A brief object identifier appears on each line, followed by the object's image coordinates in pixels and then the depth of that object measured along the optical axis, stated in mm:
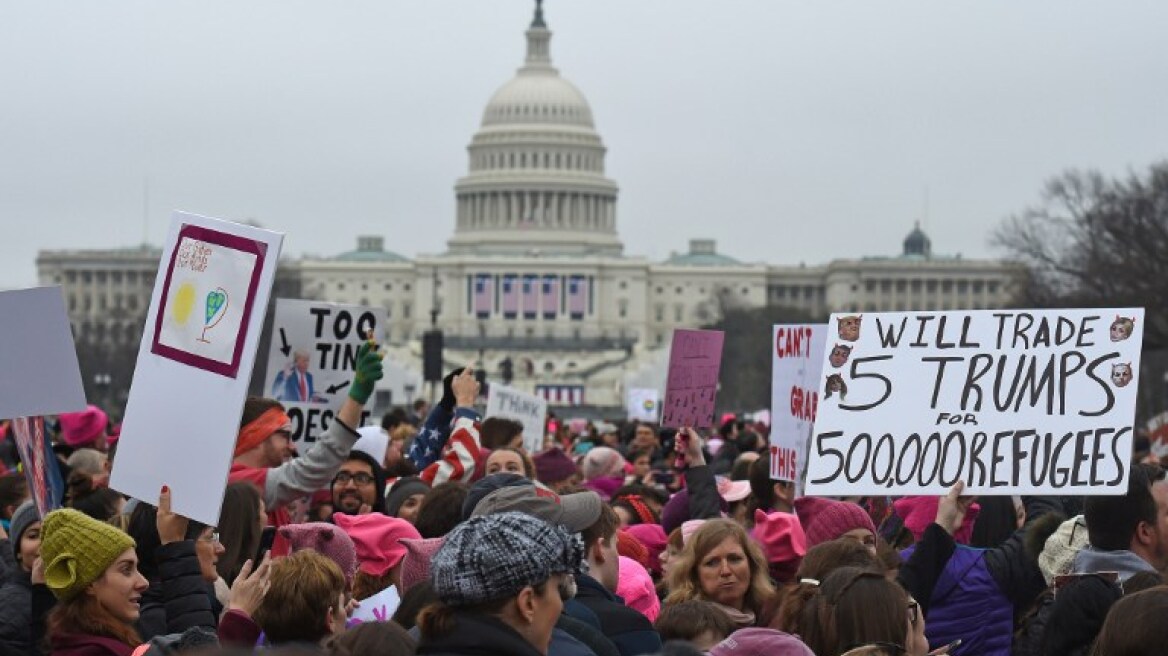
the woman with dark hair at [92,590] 8531
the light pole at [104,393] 85750
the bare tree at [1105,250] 65812
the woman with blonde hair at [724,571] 9656
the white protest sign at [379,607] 9336
